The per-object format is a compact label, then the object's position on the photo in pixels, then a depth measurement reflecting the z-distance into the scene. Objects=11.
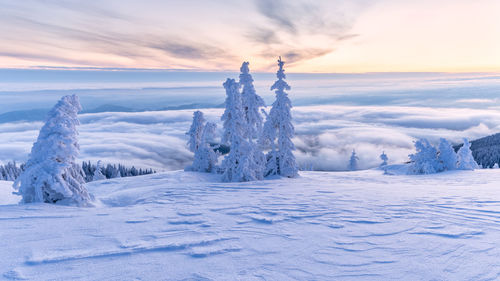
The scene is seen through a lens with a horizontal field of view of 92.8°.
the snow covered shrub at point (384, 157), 56.45
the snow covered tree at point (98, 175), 45.56
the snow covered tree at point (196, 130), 32.91
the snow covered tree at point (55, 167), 10.33
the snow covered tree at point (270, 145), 25.41
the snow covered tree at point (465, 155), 34.31
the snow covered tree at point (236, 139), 23.41
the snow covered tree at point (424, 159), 31.14
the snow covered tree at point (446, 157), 30.62
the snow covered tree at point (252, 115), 24.44
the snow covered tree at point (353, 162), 67.93
